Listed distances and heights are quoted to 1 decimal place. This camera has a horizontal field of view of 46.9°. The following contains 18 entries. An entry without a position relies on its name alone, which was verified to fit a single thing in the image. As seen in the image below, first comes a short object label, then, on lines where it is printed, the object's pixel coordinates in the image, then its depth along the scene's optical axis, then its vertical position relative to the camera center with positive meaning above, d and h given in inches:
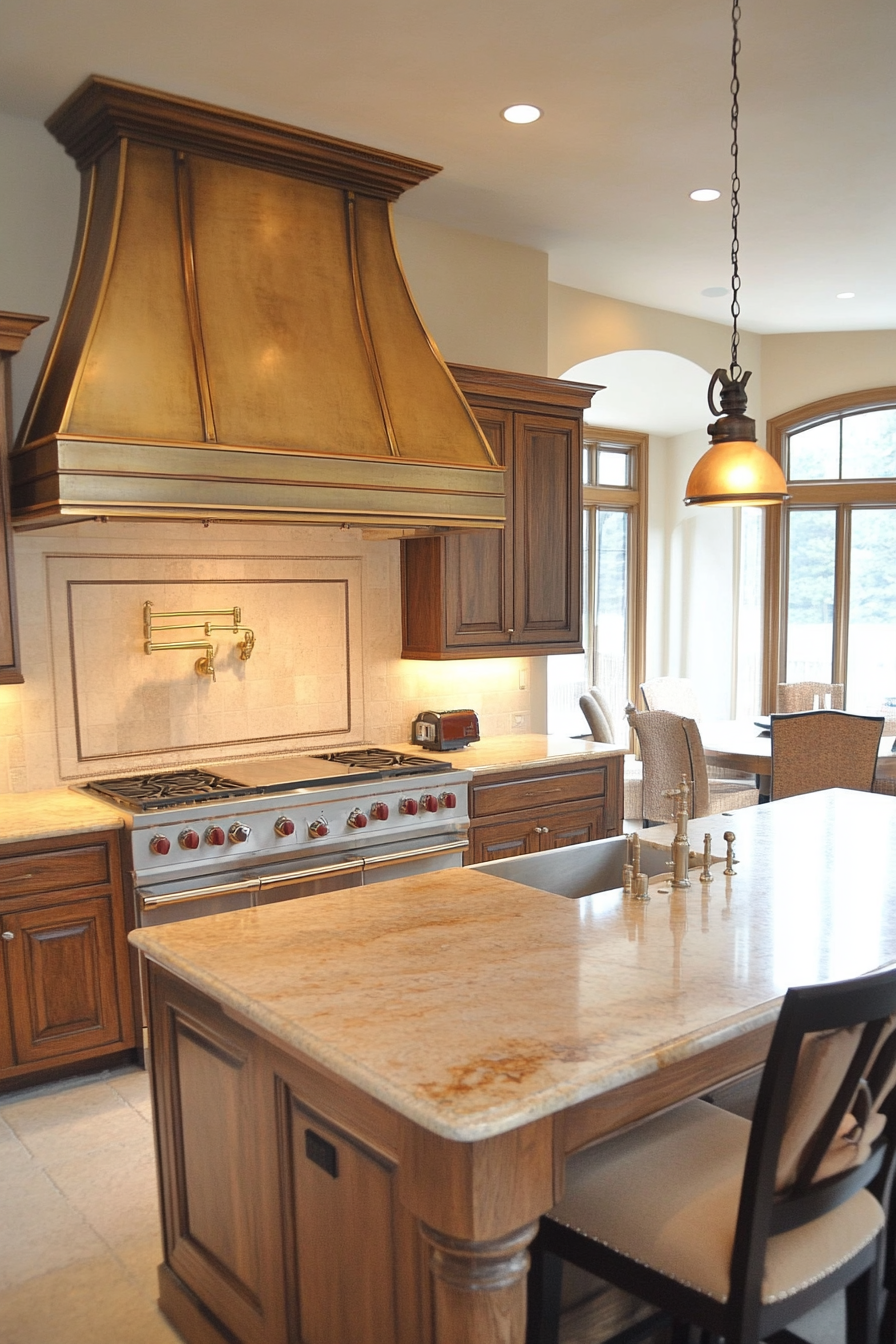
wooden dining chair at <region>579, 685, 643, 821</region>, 230.7 -33.9
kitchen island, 55.8 -28.8
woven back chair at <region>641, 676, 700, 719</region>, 259.0 -30.0
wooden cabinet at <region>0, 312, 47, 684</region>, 132.3 +6.2
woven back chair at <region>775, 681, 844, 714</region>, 271.0 -31.5
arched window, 293.6 +6.5
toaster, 185.3 -26.5
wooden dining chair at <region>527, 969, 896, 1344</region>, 58.6 -39.3
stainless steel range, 136.5 -34.3
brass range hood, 128.3 +32.8
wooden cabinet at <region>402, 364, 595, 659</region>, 185.5 +5.0
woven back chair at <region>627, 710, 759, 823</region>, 213.9 -39.1
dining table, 208.2 -36.1
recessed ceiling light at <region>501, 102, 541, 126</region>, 142.9 +65.3
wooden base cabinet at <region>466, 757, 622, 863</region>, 172.9 -39.6
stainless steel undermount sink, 110.7 -31.5
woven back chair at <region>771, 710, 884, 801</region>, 200.2 -34.0
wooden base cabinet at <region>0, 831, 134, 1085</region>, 129.0 -46.8
